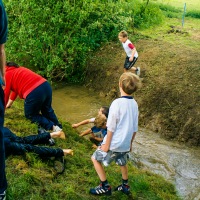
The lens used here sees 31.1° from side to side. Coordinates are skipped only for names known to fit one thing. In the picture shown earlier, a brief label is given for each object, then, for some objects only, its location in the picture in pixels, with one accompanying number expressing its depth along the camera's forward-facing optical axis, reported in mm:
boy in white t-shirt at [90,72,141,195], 4453
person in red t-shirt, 6266
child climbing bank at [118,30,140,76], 10769
